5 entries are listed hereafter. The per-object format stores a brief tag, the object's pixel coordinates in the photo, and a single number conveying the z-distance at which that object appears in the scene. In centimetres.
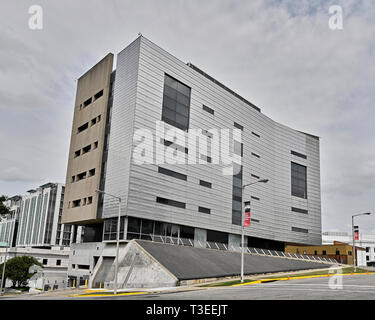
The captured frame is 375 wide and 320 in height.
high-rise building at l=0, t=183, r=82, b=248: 11706
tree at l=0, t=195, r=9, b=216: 4762
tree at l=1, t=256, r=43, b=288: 6147
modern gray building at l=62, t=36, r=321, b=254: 4588
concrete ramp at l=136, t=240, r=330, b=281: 3697
